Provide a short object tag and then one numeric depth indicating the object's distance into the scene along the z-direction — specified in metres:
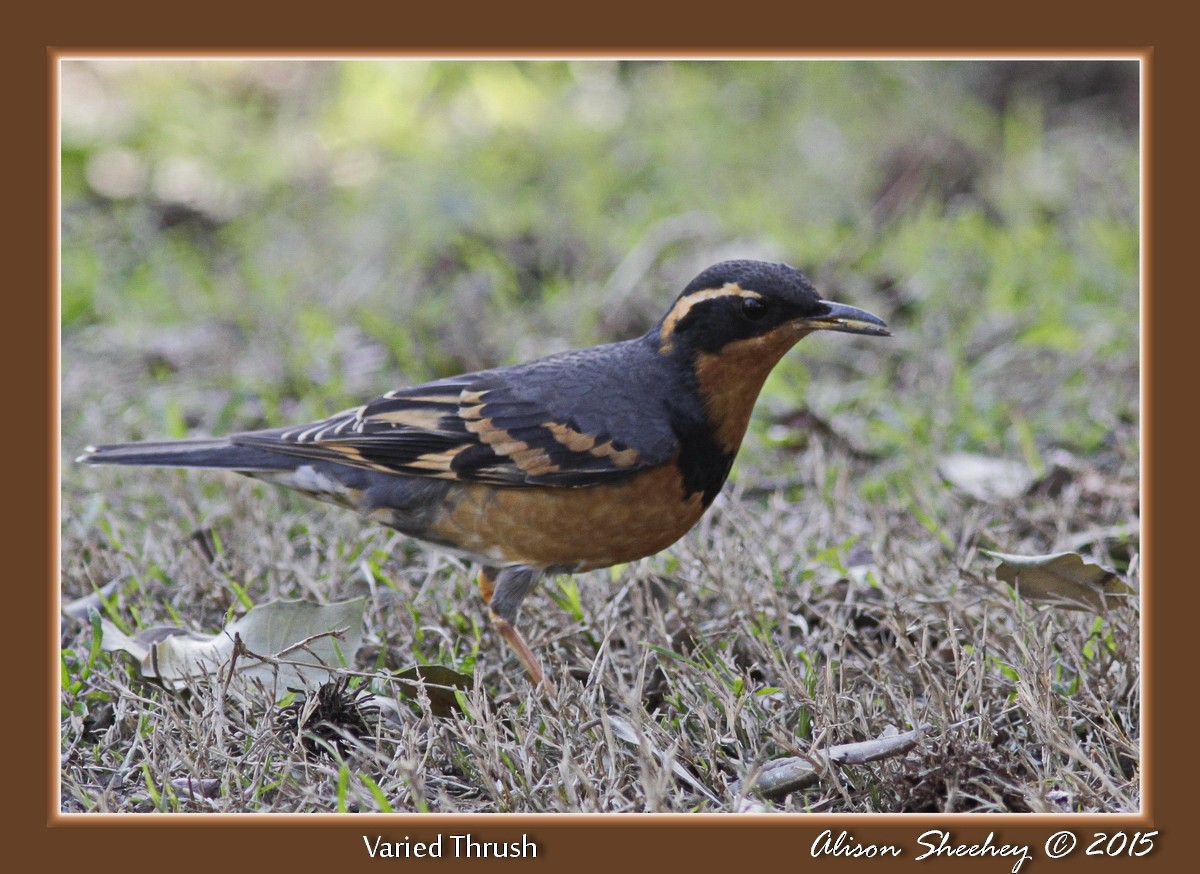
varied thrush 9.75
